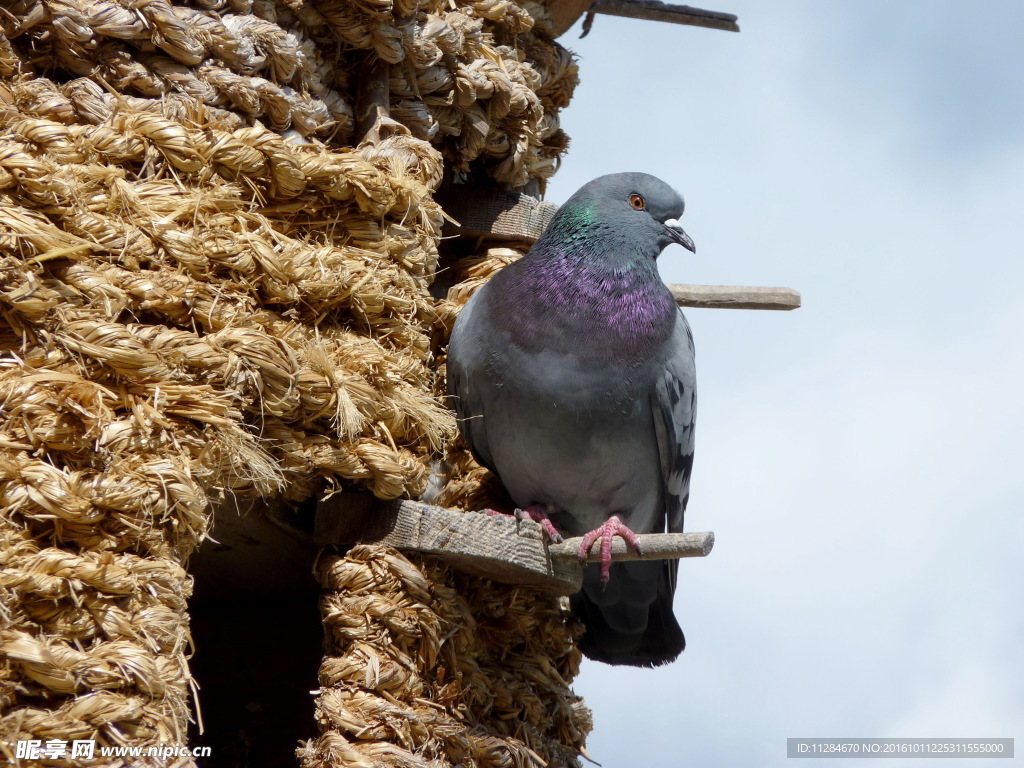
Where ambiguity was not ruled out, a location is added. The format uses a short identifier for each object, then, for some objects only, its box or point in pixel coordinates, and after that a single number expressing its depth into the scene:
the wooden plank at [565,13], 10.03
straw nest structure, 5.38
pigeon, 7.89
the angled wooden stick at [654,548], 6.62
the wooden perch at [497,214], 9.19
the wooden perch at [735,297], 9.16
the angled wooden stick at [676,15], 11.09
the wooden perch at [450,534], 7.09
